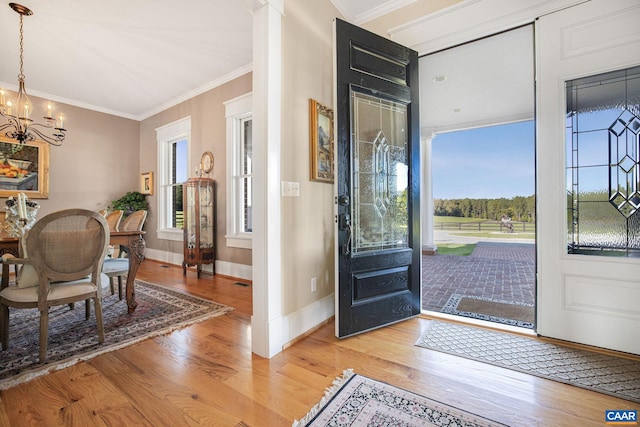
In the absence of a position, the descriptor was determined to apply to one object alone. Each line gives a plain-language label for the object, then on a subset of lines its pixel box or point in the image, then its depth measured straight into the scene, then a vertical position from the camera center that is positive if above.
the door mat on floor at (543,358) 1.61 -0.98
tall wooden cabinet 4.28 -0.17
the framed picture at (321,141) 2.37 +0.63
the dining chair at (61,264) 1.88 -0.36
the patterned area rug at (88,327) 1.84 -0.97
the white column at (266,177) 1.94 +0.25
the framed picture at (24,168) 4.47 +0.74
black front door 2.19 +0.26
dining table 2.66 -0.36
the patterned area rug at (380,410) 1.32 -0.98
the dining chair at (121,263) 2.77 -0.51
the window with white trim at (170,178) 5.34 +0.67
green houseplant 5.53 +0.20
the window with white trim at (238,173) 4.30 +0.60
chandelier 2.81 +1.37
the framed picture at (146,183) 5.66 +0.61
